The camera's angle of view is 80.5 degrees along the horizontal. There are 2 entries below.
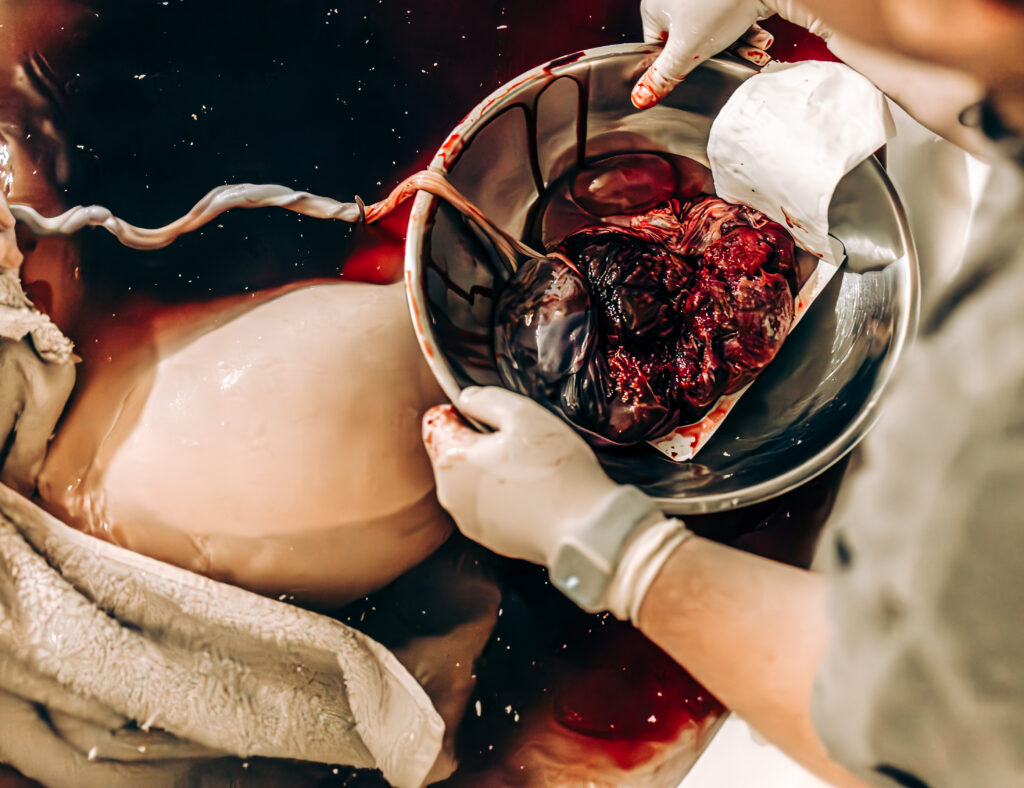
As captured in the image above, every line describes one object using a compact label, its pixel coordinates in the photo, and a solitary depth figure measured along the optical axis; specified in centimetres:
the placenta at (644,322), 66
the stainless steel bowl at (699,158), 63
